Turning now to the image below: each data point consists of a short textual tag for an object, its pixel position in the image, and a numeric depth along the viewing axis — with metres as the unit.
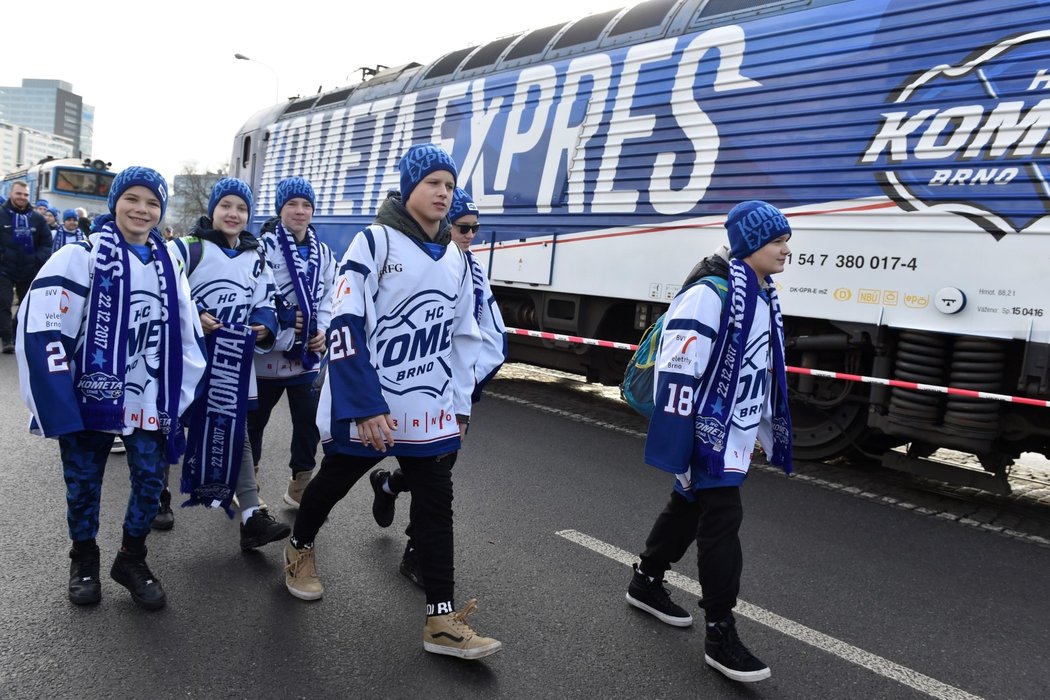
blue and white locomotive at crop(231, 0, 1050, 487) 5.45
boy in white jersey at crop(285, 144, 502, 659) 2.88
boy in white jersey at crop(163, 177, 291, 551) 3.93
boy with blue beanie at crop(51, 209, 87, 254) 12.90
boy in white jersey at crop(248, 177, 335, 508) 4.37
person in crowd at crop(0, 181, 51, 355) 10.18
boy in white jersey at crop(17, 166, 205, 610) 3.00
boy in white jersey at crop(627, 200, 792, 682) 2.99
